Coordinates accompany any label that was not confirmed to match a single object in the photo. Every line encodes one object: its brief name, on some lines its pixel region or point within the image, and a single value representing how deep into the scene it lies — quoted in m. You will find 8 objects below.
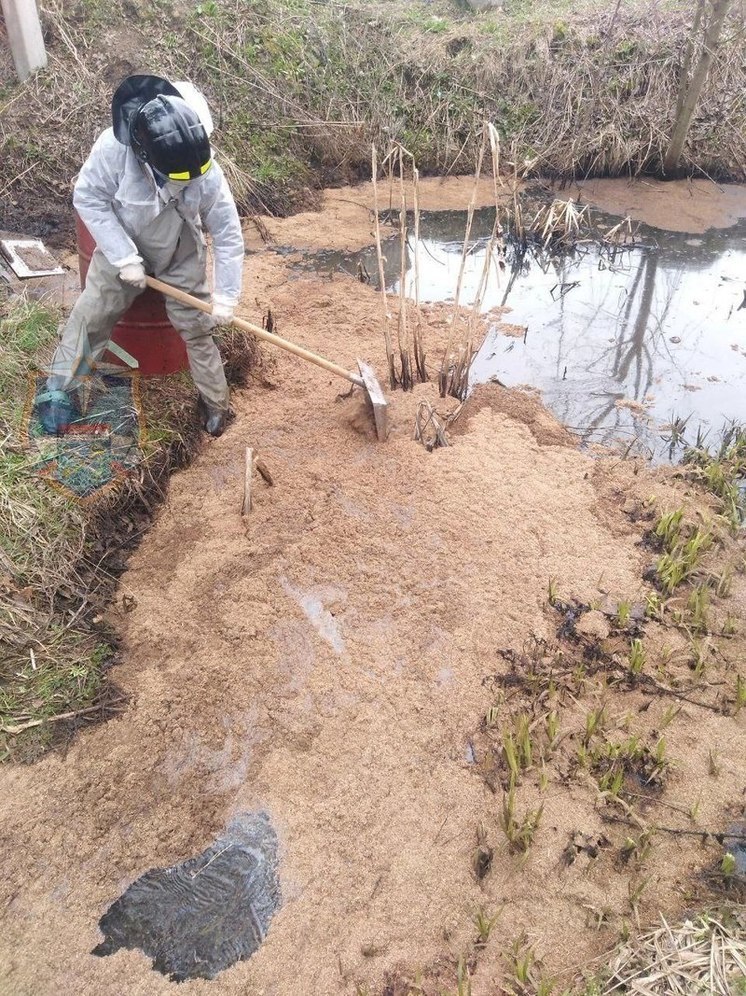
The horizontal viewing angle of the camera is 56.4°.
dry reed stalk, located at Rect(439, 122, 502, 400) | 3.72
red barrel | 3.45
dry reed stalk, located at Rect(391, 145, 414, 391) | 3.86
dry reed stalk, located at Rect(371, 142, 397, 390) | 3.72
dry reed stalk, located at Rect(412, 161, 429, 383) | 3.70
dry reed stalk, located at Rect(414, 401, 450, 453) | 3.75
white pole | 5.54
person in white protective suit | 2.69
